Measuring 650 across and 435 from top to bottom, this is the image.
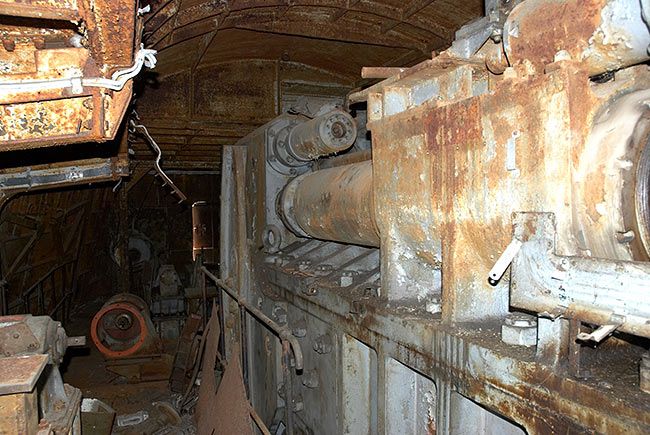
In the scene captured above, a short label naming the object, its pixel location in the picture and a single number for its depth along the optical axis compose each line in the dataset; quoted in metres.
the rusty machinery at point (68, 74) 1.79
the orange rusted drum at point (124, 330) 7.24
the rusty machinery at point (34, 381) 2.21
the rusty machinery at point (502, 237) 1.35
